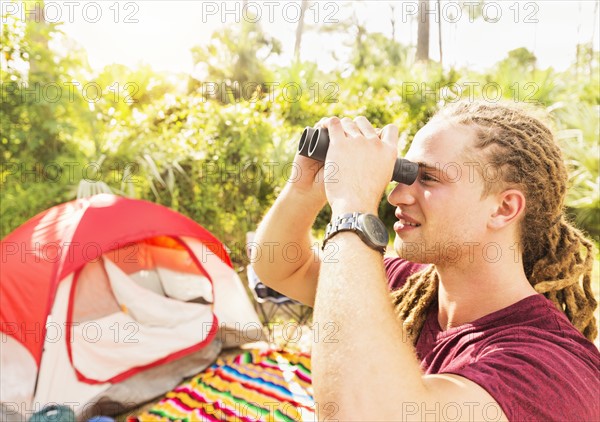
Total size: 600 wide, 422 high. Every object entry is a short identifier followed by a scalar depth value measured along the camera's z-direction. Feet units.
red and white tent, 11.19
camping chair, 14.23
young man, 3.27
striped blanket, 11.68
